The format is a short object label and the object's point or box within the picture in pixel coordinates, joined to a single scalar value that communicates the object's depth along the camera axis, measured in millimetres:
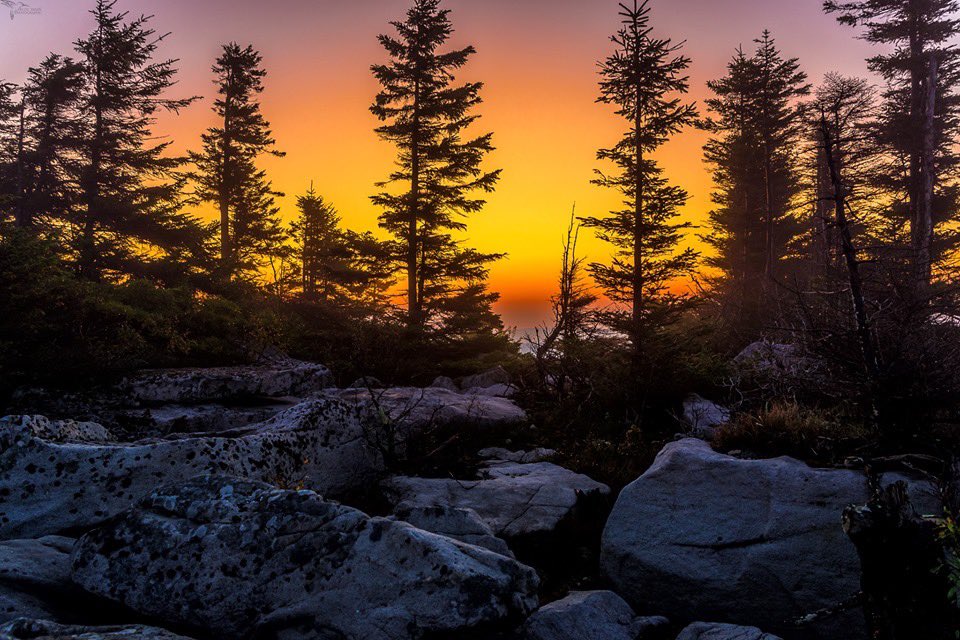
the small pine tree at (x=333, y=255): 21609
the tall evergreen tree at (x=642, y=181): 16078
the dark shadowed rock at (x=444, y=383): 15118
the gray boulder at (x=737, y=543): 4891
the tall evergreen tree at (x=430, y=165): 21969
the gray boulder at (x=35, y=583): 3219
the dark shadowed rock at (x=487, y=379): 15344
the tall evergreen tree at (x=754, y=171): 32250
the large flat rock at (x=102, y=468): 4648
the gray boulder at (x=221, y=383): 8789
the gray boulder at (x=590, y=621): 4070
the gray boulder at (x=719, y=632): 4062
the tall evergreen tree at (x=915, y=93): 26406
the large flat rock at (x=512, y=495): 6043
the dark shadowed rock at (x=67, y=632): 2602
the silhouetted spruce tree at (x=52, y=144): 25422
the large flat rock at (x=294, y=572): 3238
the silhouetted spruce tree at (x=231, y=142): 30562
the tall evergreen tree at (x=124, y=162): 24516
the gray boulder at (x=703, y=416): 8805
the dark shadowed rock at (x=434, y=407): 8469
